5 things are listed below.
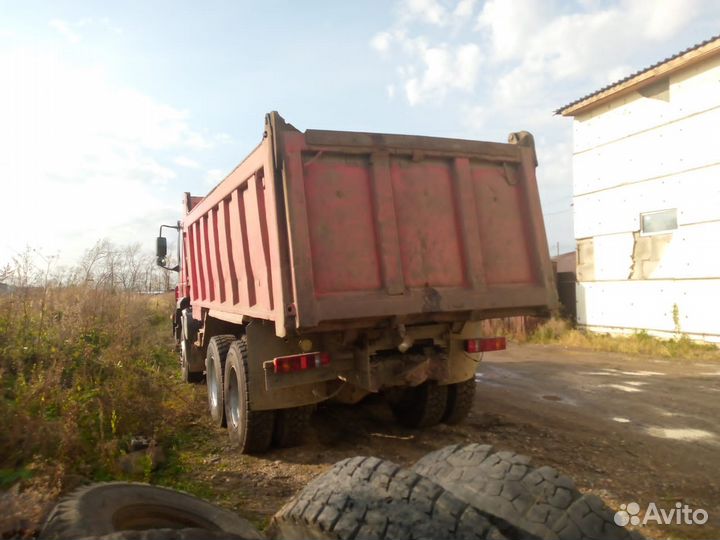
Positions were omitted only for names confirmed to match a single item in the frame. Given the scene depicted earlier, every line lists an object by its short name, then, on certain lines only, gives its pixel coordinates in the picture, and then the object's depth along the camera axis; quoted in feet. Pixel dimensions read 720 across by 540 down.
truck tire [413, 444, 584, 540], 7.11
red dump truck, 13.56
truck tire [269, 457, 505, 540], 6.81
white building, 36.94
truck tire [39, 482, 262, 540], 8.35
